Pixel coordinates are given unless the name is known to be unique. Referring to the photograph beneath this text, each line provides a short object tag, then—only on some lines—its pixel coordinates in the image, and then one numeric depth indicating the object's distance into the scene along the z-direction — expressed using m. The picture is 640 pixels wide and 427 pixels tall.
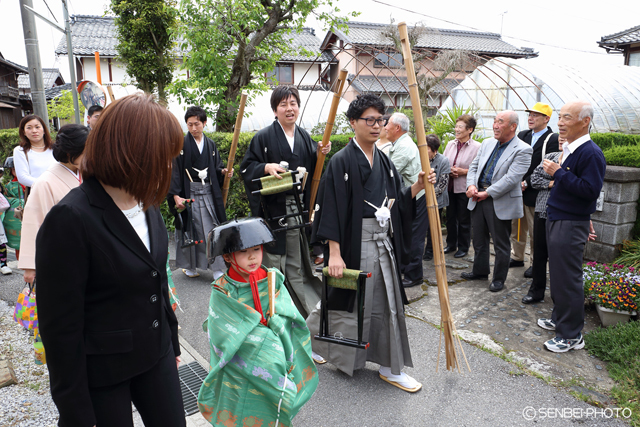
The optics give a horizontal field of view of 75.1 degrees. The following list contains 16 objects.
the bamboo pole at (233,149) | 4.77
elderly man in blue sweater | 3.64
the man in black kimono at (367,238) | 3.19
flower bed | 4.11
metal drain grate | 3.05
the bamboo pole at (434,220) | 2.90
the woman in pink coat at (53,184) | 2.76
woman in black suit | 1.42
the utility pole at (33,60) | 7.22
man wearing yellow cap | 5.40
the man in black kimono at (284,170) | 4.23
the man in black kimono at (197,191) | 5.28
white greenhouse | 11.48
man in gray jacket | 5.15
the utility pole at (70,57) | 8.38
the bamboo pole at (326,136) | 3.78
